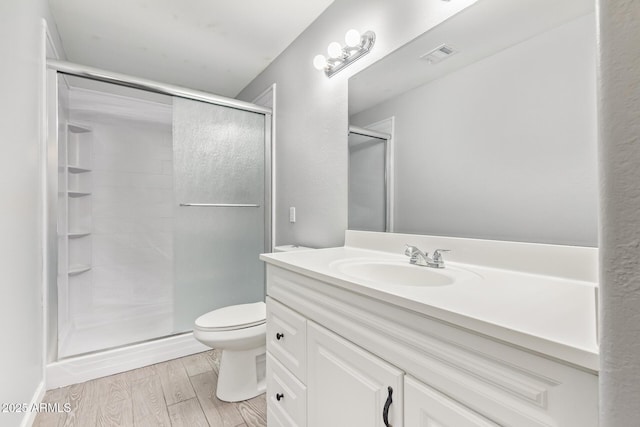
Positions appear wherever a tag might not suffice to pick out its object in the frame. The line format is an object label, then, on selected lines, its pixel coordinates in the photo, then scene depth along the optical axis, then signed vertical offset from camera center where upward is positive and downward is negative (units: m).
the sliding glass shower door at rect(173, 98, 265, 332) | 2.18 +0.05
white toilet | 1.56 -0.72
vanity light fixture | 1.48 +0.87
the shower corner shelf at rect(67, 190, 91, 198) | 2.23 +0.18
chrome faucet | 1.08 -0.17
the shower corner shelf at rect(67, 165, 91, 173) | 2.27 +0.38
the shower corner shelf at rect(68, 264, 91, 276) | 2.40 -0.44
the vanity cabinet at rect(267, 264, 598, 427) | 0.48 -0.35
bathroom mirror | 0.86 +0.32
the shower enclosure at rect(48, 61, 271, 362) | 2.16 +0.06
